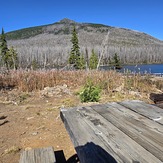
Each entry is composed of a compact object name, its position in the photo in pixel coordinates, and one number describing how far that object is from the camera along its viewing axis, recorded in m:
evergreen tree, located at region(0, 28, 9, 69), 28.18
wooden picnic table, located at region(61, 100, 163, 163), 0.87
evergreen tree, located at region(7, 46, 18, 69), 29.96
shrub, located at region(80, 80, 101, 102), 4.74
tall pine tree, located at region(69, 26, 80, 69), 27.74
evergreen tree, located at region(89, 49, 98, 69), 31.21
